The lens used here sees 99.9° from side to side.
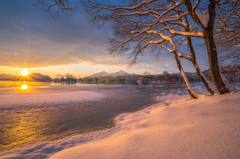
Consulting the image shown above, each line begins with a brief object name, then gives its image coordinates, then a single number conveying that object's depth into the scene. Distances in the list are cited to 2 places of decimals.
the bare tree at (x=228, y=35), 4.93
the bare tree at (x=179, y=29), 3.35
